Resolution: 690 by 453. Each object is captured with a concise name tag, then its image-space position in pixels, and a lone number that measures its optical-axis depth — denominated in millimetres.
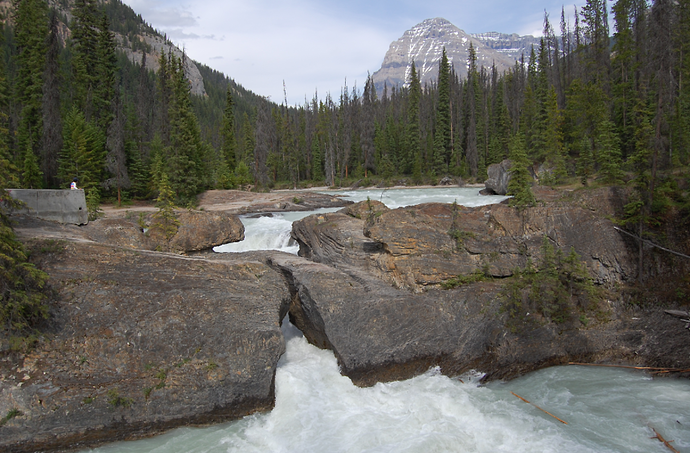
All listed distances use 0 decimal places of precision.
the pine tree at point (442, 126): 59625
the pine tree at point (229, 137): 59469
